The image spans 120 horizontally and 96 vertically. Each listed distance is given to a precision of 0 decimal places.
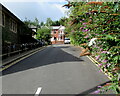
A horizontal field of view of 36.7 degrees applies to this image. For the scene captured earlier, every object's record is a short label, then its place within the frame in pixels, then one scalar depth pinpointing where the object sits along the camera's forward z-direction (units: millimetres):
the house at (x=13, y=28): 17938
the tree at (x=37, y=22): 109538
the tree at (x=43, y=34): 61844
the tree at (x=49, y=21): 121019
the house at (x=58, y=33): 87969
